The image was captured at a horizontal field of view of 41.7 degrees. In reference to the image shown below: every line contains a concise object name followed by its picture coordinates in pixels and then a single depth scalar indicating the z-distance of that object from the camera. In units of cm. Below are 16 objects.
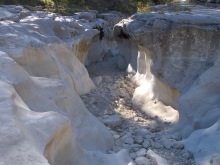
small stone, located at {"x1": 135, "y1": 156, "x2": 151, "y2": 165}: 316
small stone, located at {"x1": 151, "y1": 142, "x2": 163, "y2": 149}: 375
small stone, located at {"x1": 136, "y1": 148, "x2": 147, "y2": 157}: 344
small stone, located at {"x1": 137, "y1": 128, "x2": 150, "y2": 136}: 437
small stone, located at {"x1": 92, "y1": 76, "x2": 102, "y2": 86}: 684
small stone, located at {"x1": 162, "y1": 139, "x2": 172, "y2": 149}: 370
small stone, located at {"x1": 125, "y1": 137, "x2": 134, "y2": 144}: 392
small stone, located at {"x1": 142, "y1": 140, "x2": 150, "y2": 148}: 382
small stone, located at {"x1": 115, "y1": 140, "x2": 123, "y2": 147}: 377
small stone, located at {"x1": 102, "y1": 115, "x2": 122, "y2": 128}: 470
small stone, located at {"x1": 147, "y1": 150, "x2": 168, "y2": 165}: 311
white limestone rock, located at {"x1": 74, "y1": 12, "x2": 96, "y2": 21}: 906
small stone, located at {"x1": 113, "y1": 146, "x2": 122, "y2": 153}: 349
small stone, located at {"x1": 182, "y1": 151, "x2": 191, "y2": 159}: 334
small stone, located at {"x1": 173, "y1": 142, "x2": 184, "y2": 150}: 360
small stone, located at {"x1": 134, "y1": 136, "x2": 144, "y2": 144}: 395
